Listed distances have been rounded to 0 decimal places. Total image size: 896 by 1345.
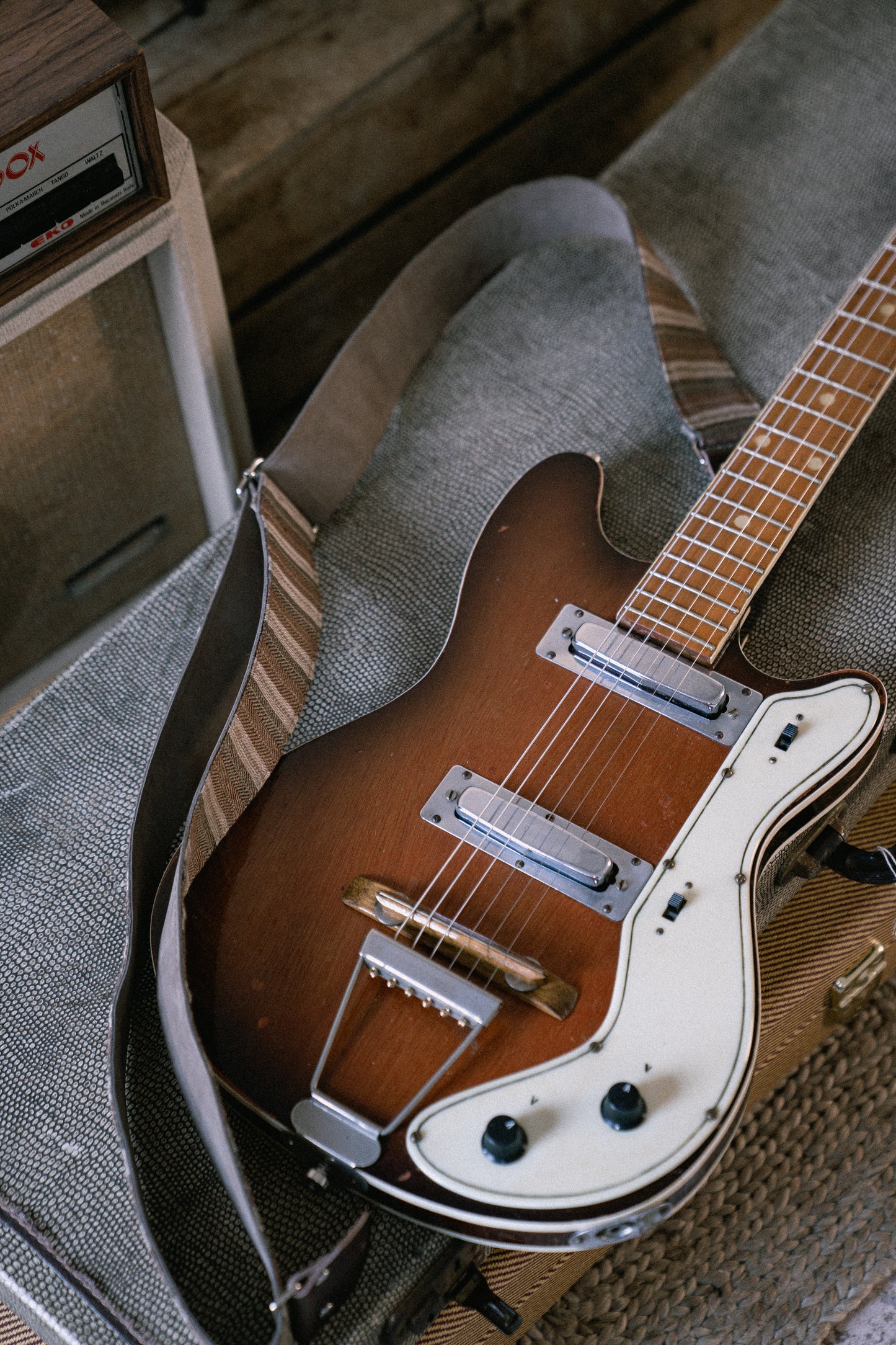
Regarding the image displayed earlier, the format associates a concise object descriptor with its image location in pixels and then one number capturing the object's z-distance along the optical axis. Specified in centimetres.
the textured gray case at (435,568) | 70
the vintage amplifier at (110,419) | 90
